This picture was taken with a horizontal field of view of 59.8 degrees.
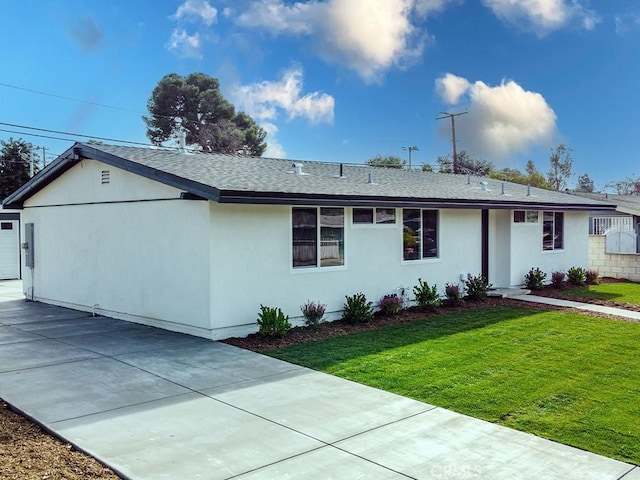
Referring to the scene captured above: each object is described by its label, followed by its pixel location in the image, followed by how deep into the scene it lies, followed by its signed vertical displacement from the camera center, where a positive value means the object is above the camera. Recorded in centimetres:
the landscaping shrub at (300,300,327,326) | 1044 -149
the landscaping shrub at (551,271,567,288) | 1642 -142
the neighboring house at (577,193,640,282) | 1889 -50
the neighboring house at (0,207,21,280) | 2103 -26
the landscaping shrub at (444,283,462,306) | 1305 -146
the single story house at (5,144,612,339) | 974 -1
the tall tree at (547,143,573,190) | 5006 +597
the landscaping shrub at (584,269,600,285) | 1744 -144
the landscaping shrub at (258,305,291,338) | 947 -153
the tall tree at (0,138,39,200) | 3300 +428
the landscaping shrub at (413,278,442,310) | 1251 -146
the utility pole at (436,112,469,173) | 4025 +758
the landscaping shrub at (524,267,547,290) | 1566 -135
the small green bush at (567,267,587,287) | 1697 -138
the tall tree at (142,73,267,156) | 4216 +936
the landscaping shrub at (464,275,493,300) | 1380 -140
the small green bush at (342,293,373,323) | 1091 -152
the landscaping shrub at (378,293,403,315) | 1167 -150
